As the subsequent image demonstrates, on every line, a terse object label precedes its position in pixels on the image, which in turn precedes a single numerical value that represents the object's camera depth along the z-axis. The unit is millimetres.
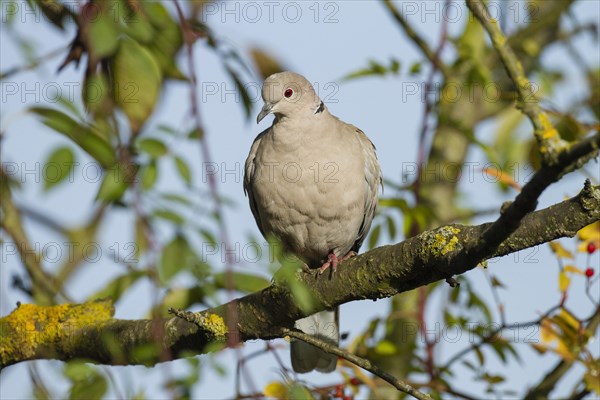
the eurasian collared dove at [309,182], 8336
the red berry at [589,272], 6834
